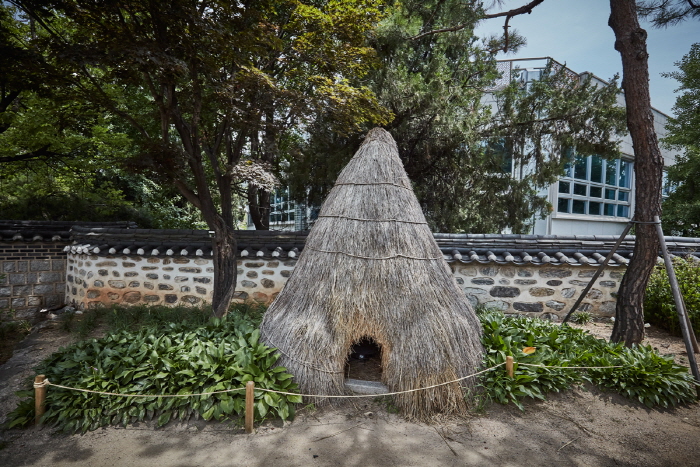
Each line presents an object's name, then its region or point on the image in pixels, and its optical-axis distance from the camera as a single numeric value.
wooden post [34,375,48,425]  3.45
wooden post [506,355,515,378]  3.83
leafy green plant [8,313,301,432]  3.47
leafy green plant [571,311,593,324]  6.38
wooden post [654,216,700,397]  4.14
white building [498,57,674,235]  12.03
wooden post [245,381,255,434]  3.33
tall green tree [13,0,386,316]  4.57
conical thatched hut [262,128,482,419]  3.60
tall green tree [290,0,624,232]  7.47
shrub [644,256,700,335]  5.57
